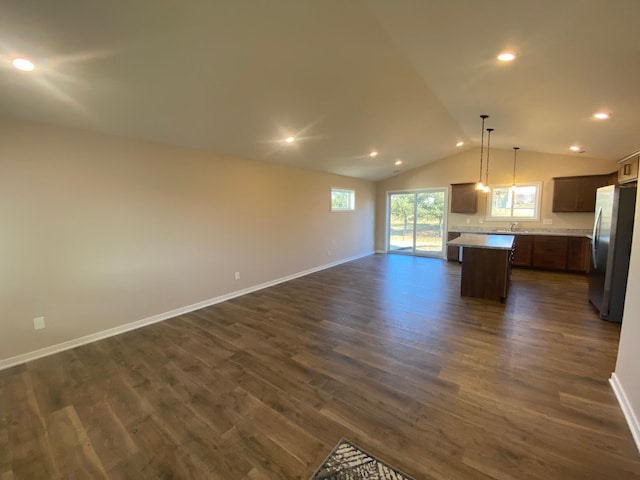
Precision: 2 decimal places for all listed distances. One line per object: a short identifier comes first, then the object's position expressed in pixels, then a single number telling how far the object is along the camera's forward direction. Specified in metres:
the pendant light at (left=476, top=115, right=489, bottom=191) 4.29
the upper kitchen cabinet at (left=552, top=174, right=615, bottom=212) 5.70
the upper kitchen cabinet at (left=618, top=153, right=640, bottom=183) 4.34
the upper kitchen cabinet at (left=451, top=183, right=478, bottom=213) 7.12
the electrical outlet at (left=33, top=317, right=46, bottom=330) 2.81
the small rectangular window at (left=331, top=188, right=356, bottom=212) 7.05
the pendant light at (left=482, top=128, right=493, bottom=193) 4.97
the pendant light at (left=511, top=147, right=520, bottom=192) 6.62
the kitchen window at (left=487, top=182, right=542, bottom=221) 6.52
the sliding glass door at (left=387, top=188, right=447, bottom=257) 7.90
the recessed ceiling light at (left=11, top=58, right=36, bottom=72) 1.94
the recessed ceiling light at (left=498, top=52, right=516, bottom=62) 2.32
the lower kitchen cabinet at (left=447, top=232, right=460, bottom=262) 7.27
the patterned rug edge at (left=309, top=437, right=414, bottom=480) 1.50
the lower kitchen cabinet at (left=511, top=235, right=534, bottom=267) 6.23
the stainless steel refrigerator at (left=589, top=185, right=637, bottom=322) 3.23
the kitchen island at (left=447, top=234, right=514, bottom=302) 4.21
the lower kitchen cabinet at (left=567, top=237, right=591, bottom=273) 5.68
